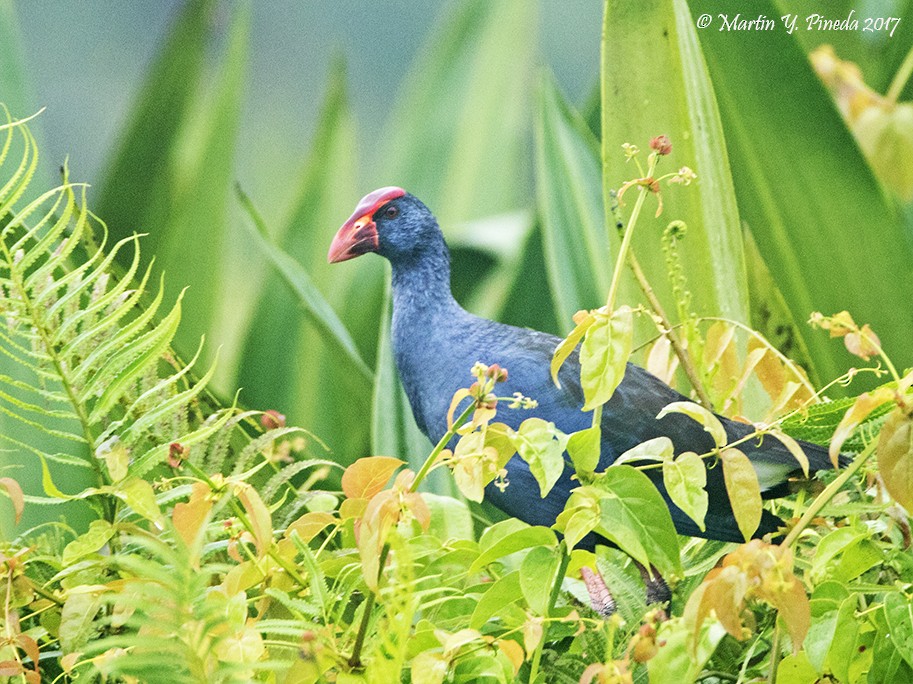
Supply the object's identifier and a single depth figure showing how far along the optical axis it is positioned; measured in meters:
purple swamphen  10.98
